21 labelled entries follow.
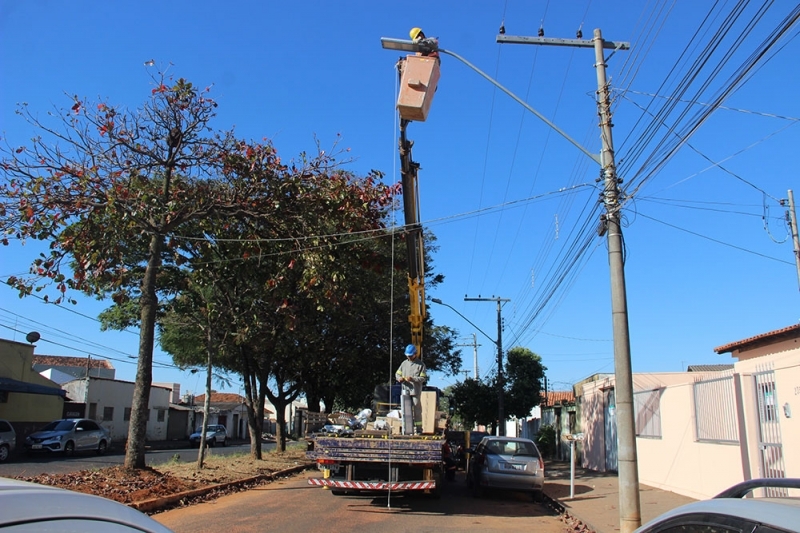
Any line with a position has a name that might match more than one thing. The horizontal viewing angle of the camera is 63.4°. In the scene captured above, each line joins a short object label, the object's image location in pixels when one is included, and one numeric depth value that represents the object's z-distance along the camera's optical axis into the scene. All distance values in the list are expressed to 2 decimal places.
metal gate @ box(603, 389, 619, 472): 21.59
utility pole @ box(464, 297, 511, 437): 30.61
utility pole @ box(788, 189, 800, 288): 24.55
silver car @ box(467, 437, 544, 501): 15.27
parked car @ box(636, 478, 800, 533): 2.60
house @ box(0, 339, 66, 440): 30.24
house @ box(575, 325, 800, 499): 10.12
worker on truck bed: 13.95
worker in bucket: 9.65
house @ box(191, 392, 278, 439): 67.38
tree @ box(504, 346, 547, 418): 39.34
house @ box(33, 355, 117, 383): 55.28
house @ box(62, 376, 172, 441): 40.70
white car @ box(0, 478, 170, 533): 1.77
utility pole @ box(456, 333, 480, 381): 57.12
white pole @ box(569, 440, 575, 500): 14.73
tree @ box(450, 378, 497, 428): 39.44
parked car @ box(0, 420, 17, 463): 22.56
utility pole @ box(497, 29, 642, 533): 9.24
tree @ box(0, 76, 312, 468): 13.16
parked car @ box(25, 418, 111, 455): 25.81
